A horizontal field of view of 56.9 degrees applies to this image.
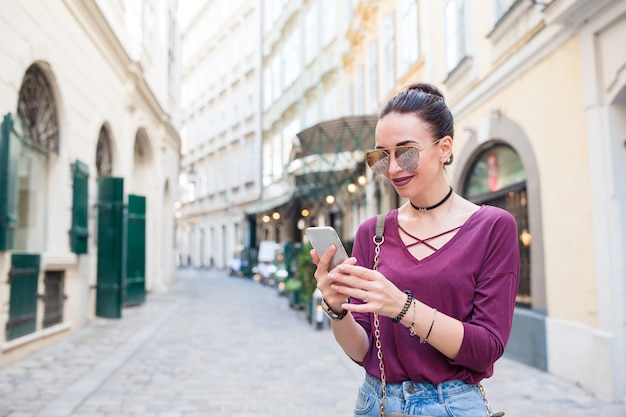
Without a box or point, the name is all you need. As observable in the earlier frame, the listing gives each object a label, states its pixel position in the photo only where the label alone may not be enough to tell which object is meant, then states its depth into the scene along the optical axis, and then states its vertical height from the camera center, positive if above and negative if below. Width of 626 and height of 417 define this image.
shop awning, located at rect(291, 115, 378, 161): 11.80 +2.62
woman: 1.48 -0.08
